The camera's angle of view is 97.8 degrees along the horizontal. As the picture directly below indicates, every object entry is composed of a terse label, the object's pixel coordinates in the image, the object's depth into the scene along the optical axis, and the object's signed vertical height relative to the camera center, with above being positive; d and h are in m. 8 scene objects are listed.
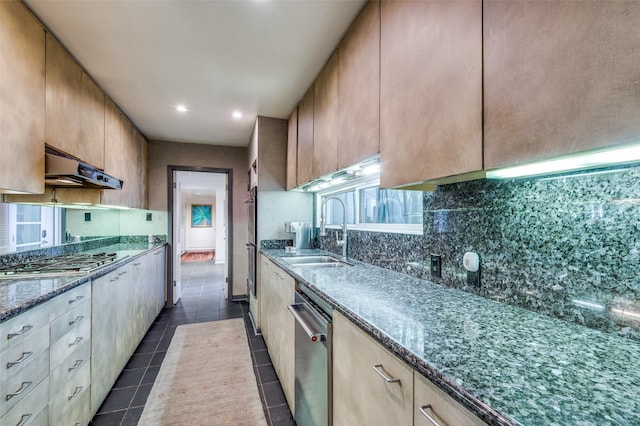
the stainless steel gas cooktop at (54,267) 1.65 -0.34
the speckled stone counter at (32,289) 1.13 -0.36
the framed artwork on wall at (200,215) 10.21 +0.04
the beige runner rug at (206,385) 1.81 -1.30
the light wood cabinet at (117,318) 1.81 -0.82
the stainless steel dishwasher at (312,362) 1.23 -0.72
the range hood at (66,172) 1.69 +0.29
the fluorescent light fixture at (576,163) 0.64 +0.15
